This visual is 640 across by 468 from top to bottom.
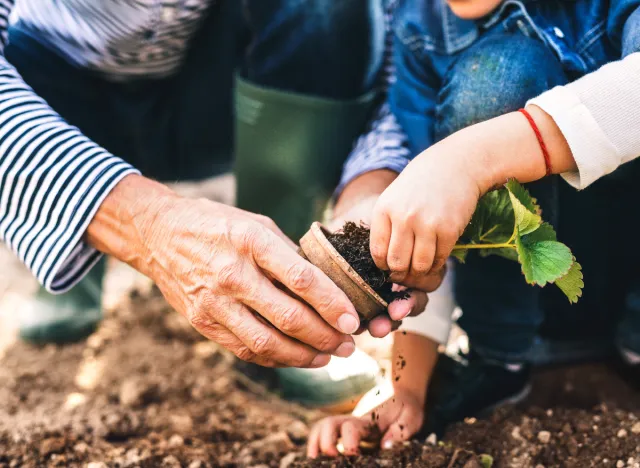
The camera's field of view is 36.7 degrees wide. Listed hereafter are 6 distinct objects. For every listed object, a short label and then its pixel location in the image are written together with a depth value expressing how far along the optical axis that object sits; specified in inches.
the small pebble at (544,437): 27.8
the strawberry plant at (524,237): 24.4
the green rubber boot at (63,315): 40.8
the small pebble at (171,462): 28.4
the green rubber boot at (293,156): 35.7
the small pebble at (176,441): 30.4
